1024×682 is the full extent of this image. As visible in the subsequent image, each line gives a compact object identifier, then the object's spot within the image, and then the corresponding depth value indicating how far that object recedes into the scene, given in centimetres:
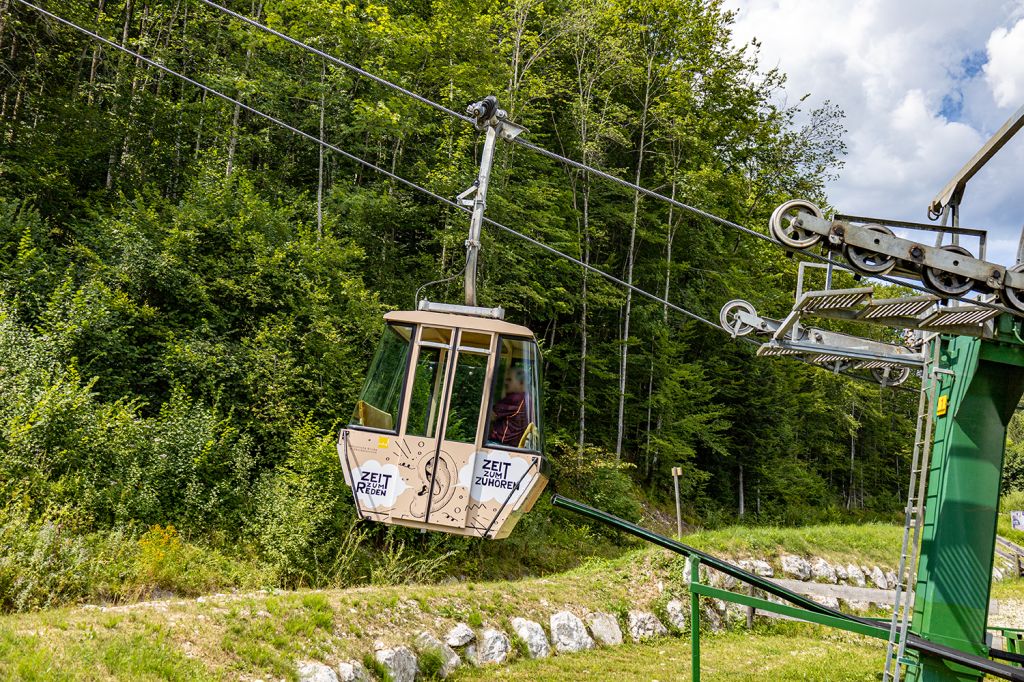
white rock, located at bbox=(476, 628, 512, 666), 1017
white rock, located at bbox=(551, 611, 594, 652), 1125
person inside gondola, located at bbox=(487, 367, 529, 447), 710
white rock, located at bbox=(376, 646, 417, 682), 884
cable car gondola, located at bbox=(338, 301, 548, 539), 661
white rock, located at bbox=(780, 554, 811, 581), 1647
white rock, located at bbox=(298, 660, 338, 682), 796
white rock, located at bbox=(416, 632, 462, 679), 948
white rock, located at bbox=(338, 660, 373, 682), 830
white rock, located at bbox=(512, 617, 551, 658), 1080
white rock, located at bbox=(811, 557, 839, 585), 1686
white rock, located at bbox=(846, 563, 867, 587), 1761
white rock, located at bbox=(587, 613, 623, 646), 1184
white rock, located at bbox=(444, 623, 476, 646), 993
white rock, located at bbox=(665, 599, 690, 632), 1309
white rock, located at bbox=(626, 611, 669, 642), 1240
